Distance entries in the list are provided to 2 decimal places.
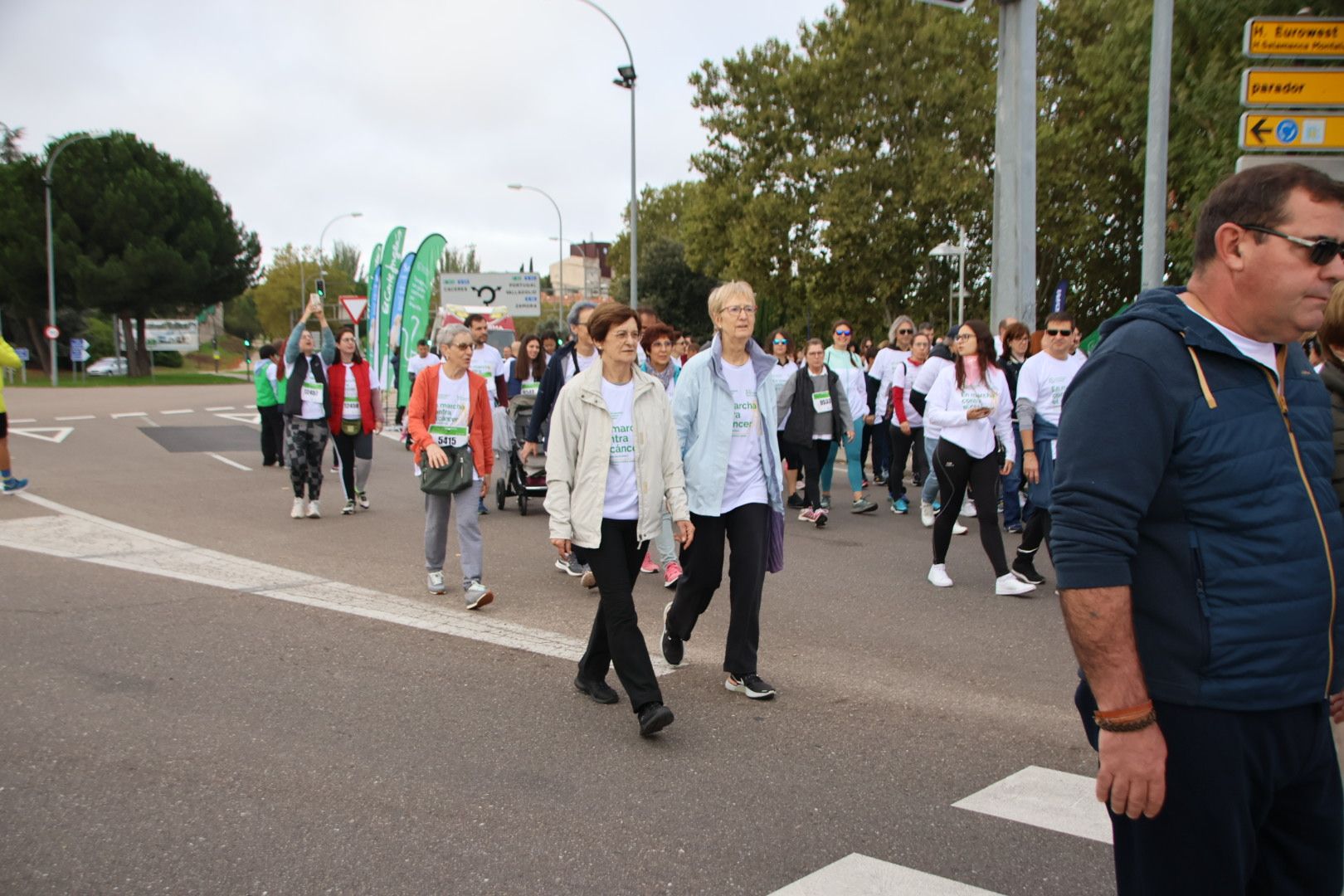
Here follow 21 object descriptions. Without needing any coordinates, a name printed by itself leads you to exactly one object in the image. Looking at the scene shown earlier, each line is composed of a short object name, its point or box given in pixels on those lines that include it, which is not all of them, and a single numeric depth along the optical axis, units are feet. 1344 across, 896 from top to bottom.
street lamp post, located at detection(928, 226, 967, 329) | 94.17
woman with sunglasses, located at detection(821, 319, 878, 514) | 39.63
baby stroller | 38.52
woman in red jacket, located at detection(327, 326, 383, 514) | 37.70
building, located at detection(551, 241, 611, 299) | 495.41
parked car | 216.54
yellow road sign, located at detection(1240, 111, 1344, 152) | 32.48
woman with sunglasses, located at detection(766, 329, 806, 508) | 36.42
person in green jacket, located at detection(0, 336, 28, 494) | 38.55
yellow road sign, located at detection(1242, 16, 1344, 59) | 32.17
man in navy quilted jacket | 6.69
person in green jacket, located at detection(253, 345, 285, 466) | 54.85
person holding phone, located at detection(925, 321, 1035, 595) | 25.34
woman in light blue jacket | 17.52
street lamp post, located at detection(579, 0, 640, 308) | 92.63
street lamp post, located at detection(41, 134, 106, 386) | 157.17
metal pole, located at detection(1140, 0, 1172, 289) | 37.58
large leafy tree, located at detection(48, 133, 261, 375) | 180.24
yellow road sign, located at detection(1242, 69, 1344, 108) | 32.48
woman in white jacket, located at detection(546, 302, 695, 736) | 16.35
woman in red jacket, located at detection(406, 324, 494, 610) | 25.05
